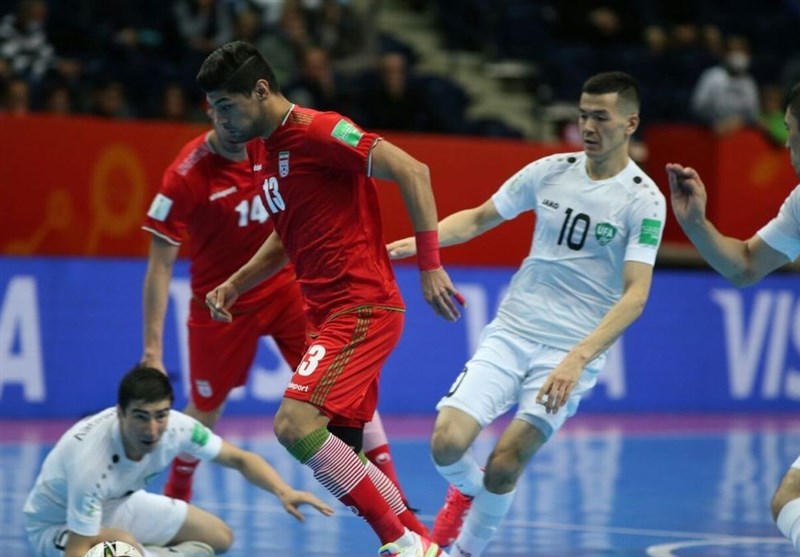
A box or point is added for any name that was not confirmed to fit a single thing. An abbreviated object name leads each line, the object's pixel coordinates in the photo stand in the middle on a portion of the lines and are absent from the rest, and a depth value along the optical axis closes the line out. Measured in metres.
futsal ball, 13.67
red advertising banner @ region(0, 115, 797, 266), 27.31
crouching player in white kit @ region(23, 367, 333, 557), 14.51
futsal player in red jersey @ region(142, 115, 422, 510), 17.41
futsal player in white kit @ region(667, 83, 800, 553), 13.62
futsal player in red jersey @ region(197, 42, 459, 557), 13.27
